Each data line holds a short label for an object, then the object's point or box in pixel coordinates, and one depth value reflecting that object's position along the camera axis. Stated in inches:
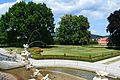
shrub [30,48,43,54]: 865.4
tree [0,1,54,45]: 1174.2
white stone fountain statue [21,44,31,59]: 640.7
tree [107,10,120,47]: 1246.4
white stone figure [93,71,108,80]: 301.1
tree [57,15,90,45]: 1488.4
